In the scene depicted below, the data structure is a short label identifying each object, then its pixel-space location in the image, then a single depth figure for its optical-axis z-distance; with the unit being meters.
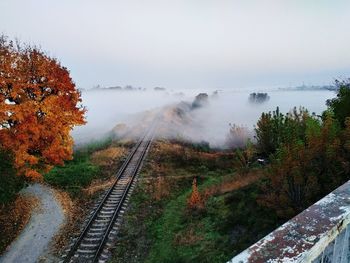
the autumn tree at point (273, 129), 20.39
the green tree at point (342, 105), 16.75
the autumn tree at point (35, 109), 19.66
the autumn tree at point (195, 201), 18.64
